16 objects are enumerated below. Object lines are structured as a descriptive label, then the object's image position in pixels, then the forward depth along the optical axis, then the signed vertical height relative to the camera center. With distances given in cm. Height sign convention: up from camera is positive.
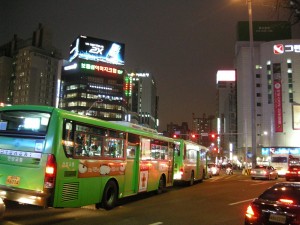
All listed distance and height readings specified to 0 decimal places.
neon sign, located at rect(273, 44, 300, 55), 10312 +3399
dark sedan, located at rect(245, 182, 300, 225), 738 -82
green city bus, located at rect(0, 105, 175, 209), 984 +14
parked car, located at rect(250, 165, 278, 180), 3552 -39
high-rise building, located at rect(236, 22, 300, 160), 9750 +2195
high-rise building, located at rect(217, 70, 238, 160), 13388 +2336
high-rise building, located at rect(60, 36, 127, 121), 11038 +2859
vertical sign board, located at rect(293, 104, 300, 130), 9344 +1406
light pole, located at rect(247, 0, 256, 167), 4011 +550
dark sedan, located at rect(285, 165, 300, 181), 3587 -38
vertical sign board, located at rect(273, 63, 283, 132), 9731 +1634
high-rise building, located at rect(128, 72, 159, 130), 19362 +3709
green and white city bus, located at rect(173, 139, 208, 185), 2339 +33
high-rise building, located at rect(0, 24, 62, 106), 12744 +3236
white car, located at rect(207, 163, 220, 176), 3884 -25
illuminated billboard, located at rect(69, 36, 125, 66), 10812 +3418
